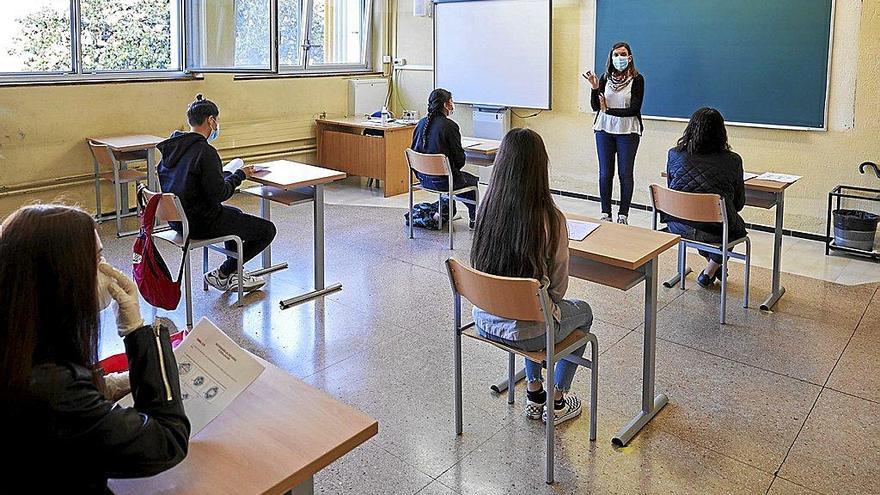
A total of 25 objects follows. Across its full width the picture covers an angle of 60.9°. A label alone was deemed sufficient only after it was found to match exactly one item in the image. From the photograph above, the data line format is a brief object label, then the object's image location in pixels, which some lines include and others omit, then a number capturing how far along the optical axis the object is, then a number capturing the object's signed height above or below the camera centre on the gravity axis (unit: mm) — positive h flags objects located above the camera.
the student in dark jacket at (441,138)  5559 -39
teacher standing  5711 +131
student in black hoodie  3961 -256
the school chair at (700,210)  3893 -390
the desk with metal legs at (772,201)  4188 -368
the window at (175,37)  5777 +814
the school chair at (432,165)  5379 -235
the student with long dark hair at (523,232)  2516 -332
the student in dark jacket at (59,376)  1164 -390
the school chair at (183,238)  3764 -569
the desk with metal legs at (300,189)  4227 -343
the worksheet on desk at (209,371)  1501 -492
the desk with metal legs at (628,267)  2779 -508
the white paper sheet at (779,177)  4305 -234
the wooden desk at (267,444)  1325 -596
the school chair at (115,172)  5719 -338
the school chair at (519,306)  2389 -565
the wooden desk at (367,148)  7316 -158
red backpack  3443 -650
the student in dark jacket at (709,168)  4020 -172
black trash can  5188 -626
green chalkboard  5473 +637
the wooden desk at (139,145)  5652 -119
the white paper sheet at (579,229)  2992 -385
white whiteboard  7036 +803
